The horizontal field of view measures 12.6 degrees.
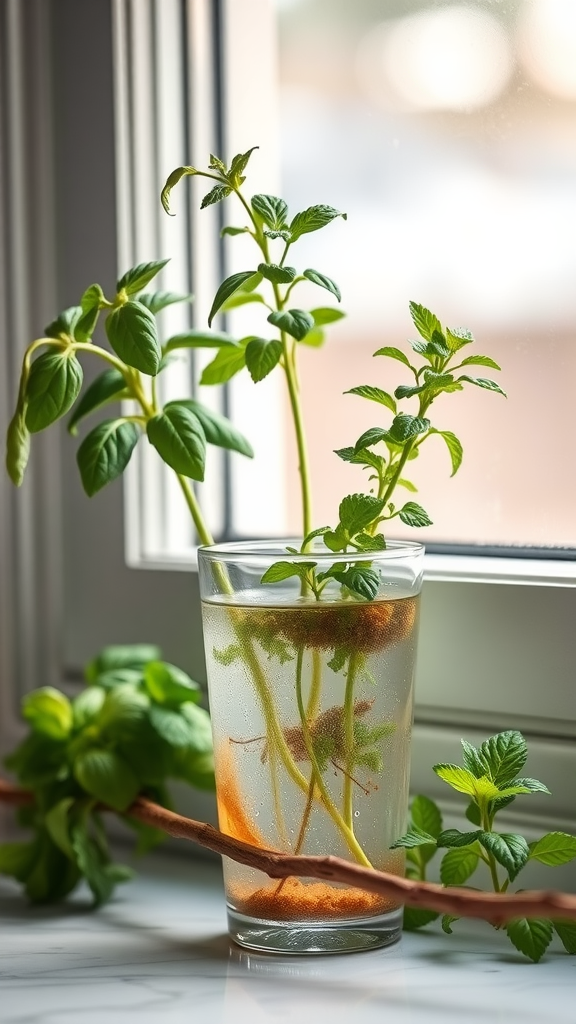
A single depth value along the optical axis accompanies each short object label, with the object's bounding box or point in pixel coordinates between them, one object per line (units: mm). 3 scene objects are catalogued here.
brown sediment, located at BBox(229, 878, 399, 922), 874
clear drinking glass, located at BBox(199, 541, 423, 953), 868
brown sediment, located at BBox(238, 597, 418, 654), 863
